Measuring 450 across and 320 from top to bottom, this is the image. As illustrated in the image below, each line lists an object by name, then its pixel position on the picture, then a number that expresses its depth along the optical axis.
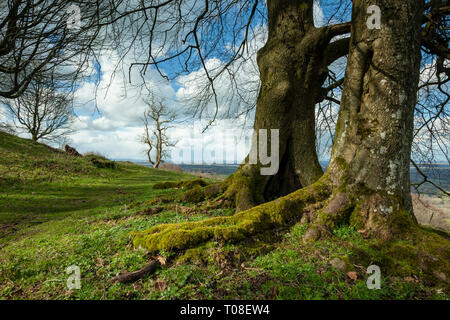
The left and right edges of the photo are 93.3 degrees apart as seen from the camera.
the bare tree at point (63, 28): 3.20
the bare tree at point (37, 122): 25.58
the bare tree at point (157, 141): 33.09
